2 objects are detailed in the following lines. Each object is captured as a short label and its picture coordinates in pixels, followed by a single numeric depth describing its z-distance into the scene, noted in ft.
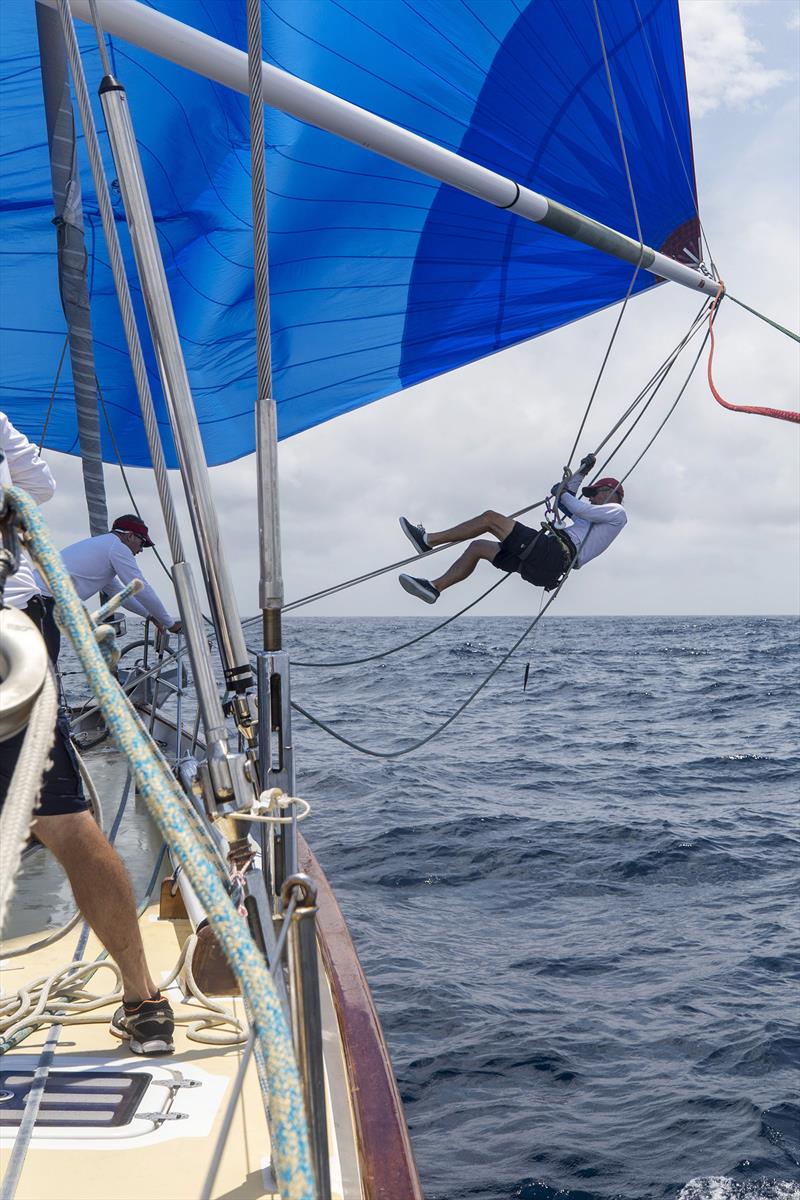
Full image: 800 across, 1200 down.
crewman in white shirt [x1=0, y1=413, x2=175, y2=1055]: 7.40
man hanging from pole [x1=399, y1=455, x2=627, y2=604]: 17.30
